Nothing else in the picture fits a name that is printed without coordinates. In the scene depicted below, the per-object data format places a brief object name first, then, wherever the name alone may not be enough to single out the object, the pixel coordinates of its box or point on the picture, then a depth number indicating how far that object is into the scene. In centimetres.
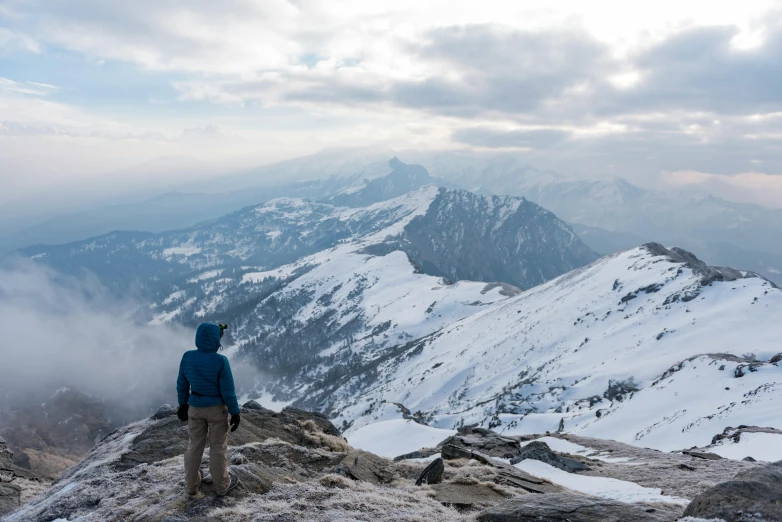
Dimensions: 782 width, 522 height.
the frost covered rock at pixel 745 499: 793
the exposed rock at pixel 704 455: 3010
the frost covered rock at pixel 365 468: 1463
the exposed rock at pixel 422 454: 2839
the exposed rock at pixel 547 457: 2497
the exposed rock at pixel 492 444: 2905
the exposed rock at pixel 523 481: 1577
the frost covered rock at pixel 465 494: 1266
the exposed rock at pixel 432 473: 1477
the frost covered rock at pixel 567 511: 984
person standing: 1098
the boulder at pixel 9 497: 1571
